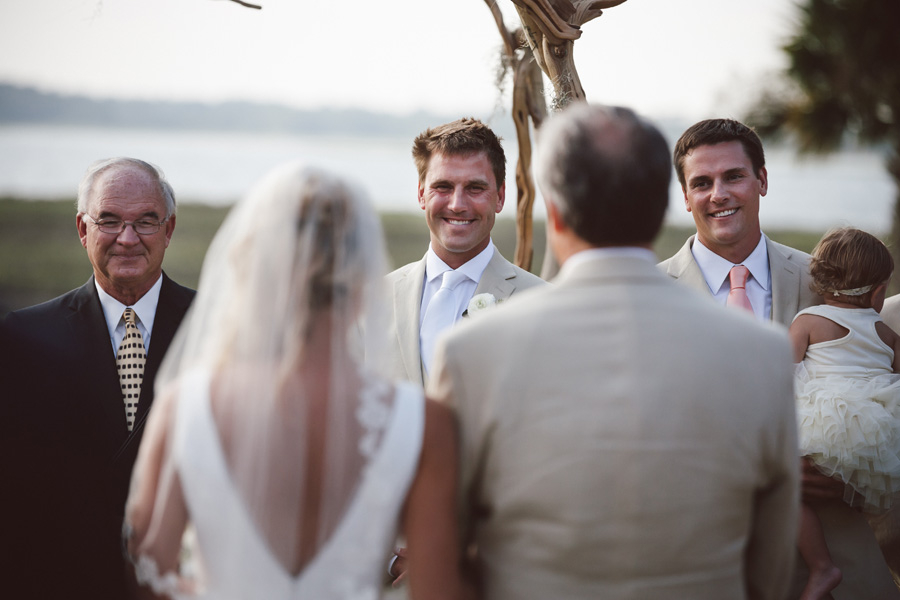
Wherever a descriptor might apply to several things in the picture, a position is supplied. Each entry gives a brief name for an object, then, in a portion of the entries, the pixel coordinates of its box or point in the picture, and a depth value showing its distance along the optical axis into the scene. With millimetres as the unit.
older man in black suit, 2471
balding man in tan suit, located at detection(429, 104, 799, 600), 1769
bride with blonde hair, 1709
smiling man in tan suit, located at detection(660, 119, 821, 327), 3742
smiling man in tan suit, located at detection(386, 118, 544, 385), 3762
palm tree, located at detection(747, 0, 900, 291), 13359
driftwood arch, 3609
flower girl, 3363
